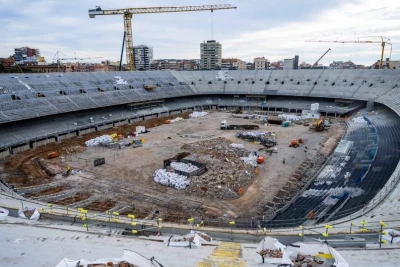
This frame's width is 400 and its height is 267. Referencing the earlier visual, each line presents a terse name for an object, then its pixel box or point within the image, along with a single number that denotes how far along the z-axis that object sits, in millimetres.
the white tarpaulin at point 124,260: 7527
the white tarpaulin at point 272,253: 7621
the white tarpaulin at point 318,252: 7441
